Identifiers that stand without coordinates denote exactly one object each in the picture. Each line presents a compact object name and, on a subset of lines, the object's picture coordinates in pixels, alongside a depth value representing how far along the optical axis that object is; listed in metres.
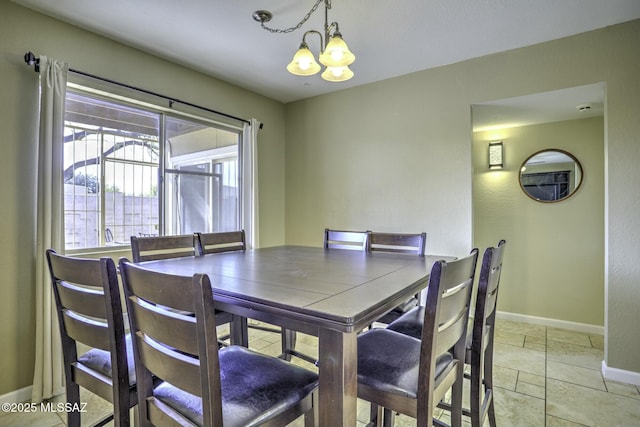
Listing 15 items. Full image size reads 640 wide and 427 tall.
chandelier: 1.65
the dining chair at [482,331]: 1.29
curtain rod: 2.04
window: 2.40
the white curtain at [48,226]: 2.02
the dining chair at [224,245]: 2.12
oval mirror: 3.12
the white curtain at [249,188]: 3.48
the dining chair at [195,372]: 0.80
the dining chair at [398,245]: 2.05
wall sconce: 3.42
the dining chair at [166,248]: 1.81
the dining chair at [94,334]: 1.07
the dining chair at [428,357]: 0.97
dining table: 0.88
